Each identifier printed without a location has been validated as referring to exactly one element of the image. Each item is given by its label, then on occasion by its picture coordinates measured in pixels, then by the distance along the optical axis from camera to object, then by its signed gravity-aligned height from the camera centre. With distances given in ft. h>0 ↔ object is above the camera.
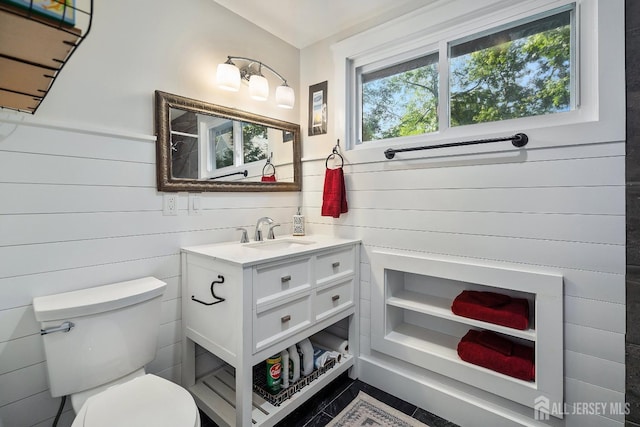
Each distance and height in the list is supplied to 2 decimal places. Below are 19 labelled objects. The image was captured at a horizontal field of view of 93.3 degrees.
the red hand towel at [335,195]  6.64 +0.34
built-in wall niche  4.49 -1.90
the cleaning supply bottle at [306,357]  5.77 -2.83
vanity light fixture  5.76 +2.69
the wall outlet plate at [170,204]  5.37 +0.14
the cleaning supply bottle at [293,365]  5.54 -2.85
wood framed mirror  5.35 +1.30
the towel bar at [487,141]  4.70 +1.14
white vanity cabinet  4.48 -1.65
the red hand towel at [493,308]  4.74 -1.63
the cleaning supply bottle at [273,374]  5.26 -2.85
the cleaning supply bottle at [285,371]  5.41 -2.89
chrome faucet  6.36 -0.34
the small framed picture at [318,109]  7.32 +2.51
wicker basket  5.11 -3.15
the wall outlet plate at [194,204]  5.71 +0.15
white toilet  3.42 -1.95
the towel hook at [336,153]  6.95 +1.34
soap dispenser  7.28 -0.34
